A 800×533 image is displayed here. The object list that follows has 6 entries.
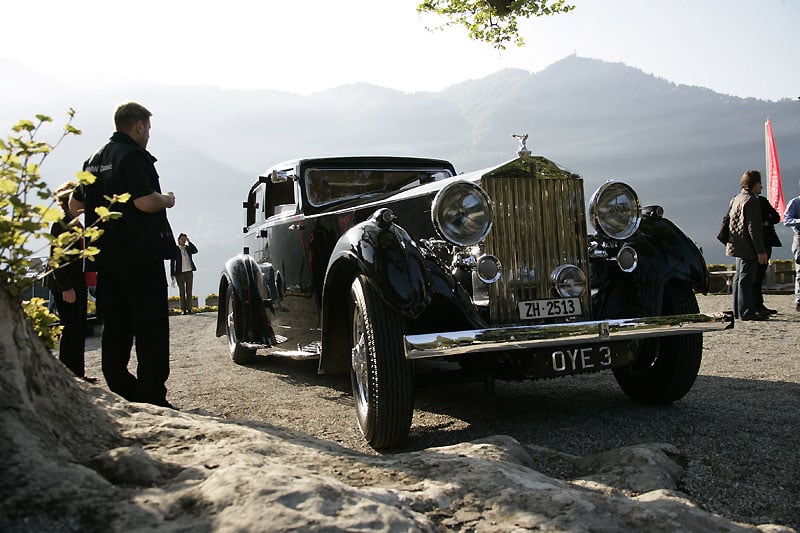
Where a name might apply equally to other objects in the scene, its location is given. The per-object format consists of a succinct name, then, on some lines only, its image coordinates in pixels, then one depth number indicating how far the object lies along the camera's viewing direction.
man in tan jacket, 7.57
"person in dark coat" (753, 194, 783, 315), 8.00
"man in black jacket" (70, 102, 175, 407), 3.29
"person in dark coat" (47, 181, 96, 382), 4.23
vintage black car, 2.97
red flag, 15.16
